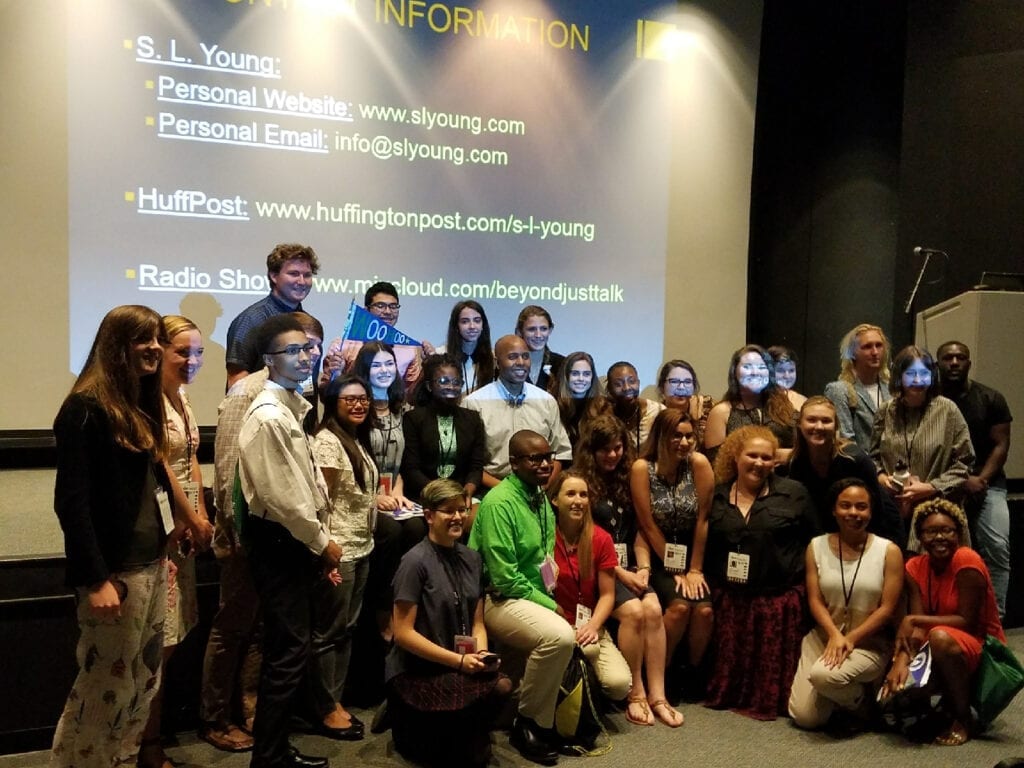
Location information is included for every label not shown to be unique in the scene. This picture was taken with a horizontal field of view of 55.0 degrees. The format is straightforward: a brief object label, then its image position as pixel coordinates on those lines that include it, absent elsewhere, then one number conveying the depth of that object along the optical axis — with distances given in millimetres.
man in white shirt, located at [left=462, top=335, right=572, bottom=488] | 4125
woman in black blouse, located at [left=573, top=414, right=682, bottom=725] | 3736
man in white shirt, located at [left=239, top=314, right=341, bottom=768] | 2705
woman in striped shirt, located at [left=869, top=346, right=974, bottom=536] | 4344
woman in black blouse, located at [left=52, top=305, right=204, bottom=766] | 2311
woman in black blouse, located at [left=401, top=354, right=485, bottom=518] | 3900
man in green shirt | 3342
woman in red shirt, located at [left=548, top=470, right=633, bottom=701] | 3590
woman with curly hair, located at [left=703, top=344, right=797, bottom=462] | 4305
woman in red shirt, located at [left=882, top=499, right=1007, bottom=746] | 3611
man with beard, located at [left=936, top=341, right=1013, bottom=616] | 4648
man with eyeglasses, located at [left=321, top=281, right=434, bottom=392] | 4059
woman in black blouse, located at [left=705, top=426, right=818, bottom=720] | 3818
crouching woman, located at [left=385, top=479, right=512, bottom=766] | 3182
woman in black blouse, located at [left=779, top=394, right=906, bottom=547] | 3932
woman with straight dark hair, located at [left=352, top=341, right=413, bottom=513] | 3791
